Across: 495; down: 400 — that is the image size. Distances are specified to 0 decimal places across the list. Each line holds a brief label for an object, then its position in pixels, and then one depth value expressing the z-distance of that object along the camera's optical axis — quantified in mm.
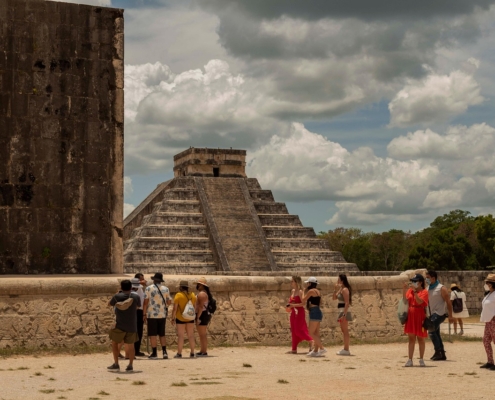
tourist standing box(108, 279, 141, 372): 10508
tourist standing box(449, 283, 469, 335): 18044
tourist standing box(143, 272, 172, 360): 12258
